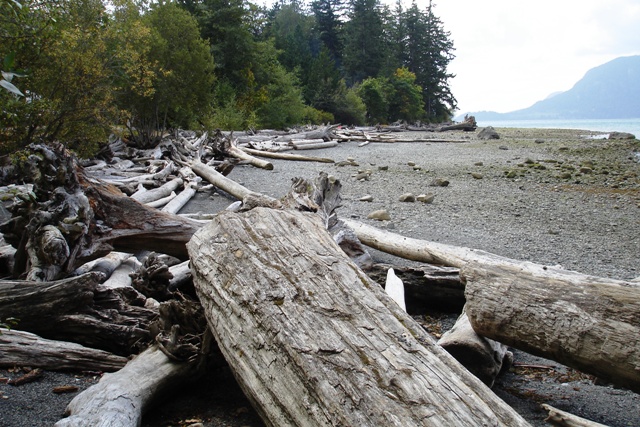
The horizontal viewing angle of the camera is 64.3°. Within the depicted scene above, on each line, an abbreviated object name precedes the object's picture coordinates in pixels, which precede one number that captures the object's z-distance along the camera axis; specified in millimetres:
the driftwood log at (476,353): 2990
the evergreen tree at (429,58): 66000
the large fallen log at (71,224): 3816
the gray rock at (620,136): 31005
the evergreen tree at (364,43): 58969
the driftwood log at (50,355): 2938
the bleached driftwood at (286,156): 17641
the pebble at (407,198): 9992
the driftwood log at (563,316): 2451
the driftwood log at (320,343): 1848
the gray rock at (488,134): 32875
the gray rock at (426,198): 9992
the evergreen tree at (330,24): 65500
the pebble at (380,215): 8234
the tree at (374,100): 49812
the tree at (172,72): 16047
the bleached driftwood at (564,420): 2362
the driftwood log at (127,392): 2254
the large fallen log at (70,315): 3121
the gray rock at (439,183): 12156
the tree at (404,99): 53875
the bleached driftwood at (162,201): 8766
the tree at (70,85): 8000
